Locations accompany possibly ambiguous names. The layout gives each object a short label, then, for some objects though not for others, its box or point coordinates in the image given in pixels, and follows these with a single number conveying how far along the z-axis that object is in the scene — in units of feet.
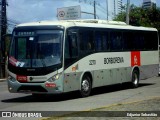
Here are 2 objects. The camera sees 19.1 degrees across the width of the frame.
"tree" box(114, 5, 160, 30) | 203.00
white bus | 57.06
